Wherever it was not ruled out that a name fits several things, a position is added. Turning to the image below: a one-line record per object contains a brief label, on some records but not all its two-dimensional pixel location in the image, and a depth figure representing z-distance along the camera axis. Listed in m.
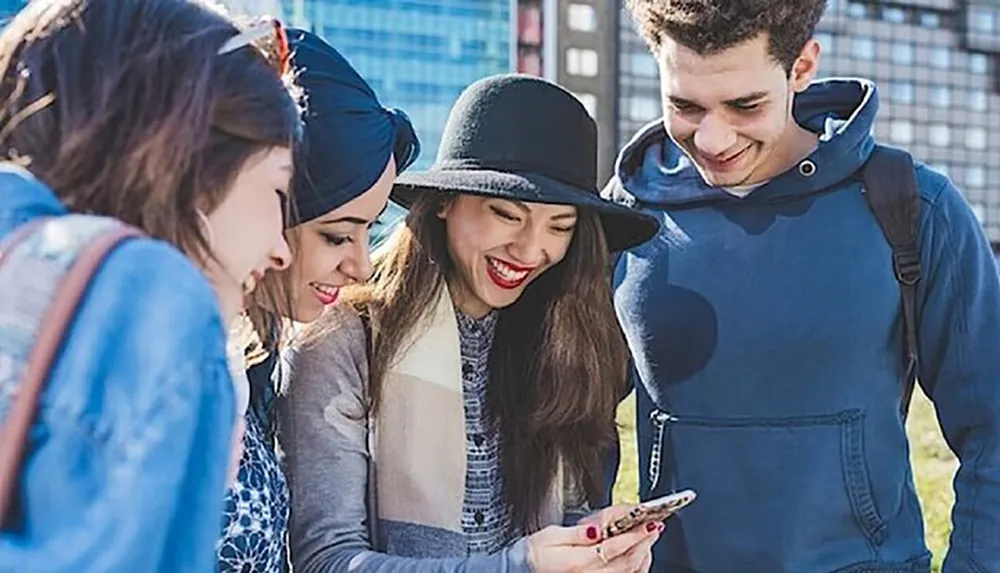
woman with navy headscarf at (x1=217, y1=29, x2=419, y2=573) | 1.95
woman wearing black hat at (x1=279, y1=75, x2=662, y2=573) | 2.05
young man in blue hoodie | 2.28
